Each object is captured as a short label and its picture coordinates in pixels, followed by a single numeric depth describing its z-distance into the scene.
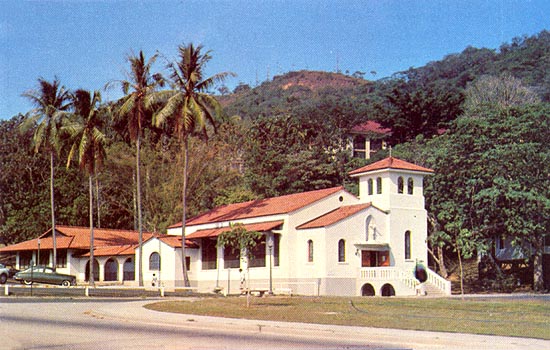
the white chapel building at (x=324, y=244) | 48.97
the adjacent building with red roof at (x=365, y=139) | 95.75
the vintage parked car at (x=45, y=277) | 55.53
